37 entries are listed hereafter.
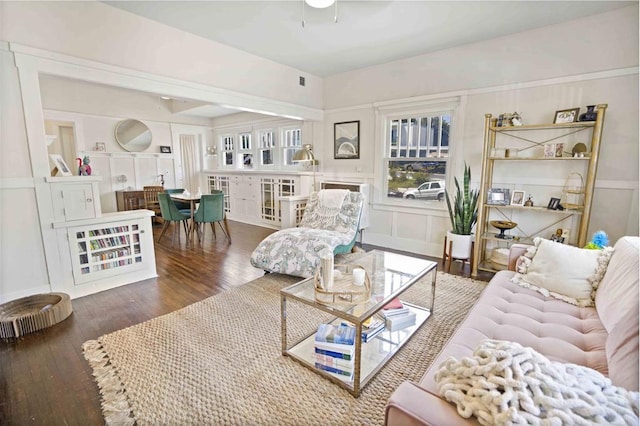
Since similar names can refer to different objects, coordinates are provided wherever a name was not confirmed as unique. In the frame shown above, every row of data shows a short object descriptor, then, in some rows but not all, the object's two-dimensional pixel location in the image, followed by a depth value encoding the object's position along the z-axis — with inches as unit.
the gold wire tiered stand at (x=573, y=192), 113.6
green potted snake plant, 134.6
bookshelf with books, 108.7
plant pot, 135.9
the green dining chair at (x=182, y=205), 211.1
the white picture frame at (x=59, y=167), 106.3
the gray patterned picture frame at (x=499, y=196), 129.0
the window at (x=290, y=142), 229.1
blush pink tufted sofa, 36.1
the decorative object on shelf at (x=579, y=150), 110.6
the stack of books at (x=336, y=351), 65.8
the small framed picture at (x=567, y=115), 112.7
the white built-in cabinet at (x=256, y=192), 211.0
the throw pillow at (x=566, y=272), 71.9
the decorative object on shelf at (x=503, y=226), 127.0
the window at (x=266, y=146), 246.4
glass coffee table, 64.0
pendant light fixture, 97.0
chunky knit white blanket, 29.7
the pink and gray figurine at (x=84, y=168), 111.6
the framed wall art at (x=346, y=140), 183.0
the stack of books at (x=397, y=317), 82.1
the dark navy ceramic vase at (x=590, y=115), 106.3
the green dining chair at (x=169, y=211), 174.7
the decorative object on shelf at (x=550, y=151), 116.2
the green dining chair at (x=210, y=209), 172.6
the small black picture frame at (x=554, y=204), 117.9
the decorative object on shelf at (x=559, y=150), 115.6
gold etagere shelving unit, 107.0
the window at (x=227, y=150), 283.6
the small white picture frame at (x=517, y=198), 126.4
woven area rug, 58.5
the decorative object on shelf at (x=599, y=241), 93.9
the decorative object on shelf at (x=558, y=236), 117.6
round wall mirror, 231.9
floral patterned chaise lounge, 120.6
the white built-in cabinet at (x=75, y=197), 102.2
